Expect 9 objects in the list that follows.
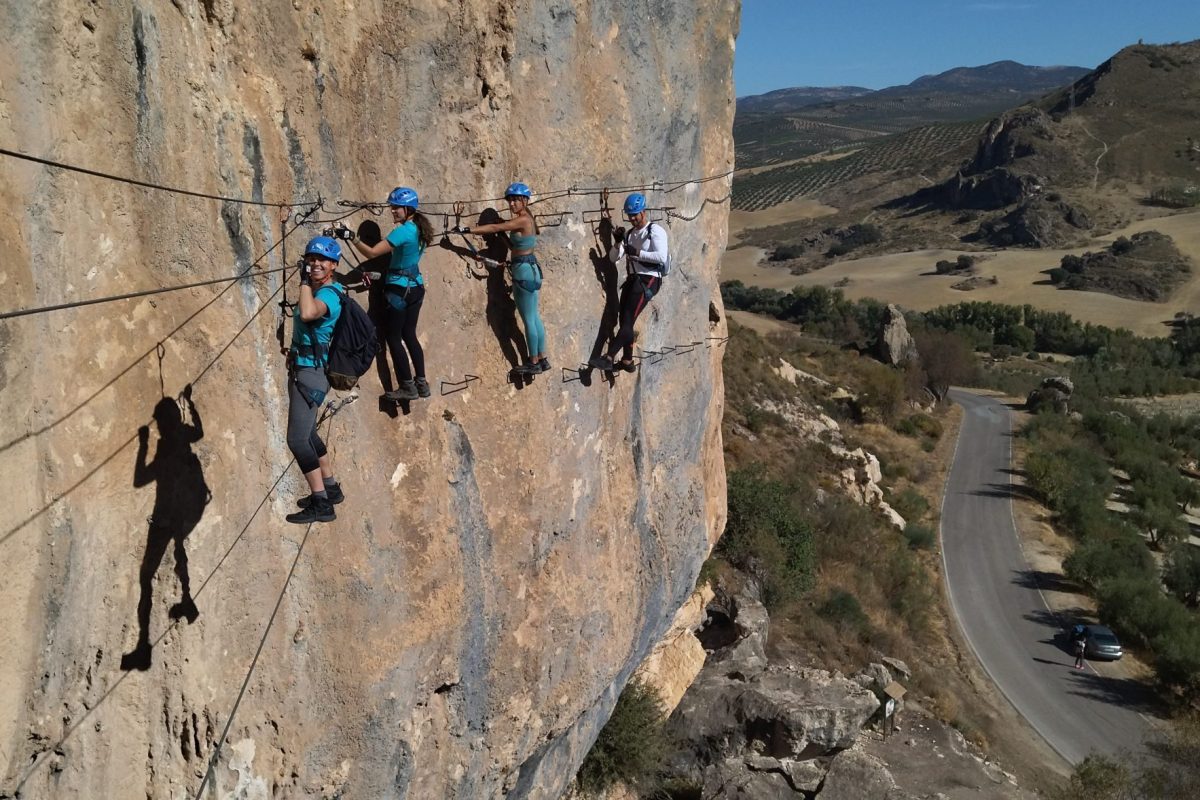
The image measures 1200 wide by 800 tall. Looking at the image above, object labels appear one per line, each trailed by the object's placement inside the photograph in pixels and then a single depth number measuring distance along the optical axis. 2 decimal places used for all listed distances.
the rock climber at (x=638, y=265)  7.90
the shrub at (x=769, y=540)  18.17
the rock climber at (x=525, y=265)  6.82
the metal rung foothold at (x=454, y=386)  7.00
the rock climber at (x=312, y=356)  5.35
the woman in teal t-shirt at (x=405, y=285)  6.03
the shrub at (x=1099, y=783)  15.03
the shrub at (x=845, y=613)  18.86
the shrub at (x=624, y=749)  11.48
